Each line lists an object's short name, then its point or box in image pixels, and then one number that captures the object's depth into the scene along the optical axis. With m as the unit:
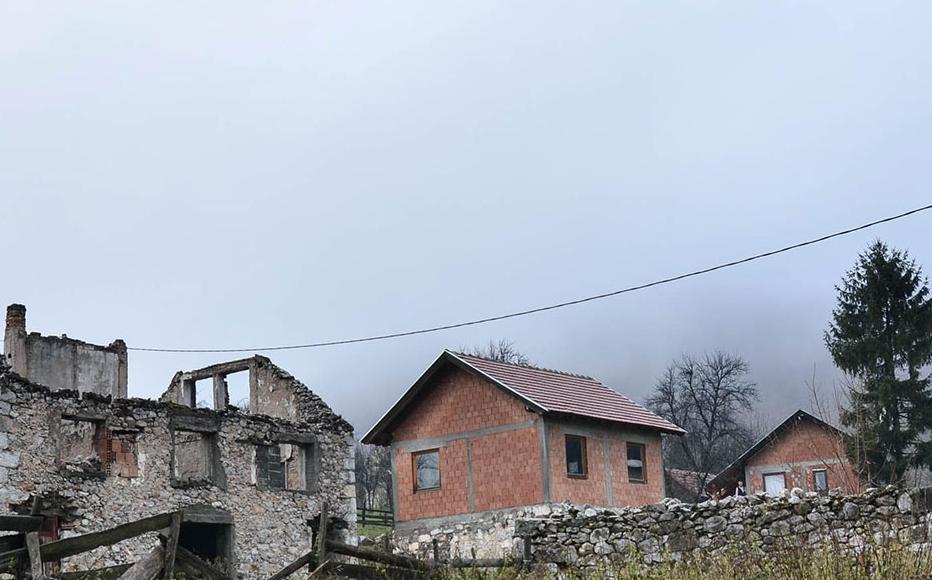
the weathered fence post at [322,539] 11.54
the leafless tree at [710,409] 53.69
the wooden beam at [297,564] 10.70
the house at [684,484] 45.53
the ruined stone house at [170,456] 21.67
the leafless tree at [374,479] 66.25
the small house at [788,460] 38.66
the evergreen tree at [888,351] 35.19
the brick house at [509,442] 27.98
